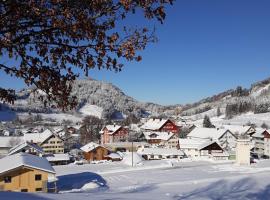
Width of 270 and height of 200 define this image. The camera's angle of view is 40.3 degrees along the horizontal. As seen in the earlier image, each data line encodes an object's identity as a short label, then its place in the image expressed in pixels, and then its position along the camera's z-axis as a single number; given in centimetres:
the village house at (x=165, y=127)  9144
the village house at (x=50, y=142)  6569
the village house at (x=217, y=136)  6328
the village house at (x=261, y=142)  6394
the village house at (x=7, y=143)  6060
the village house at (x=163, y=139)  7494
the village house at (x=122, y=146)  6528
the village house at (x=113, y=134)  8231
